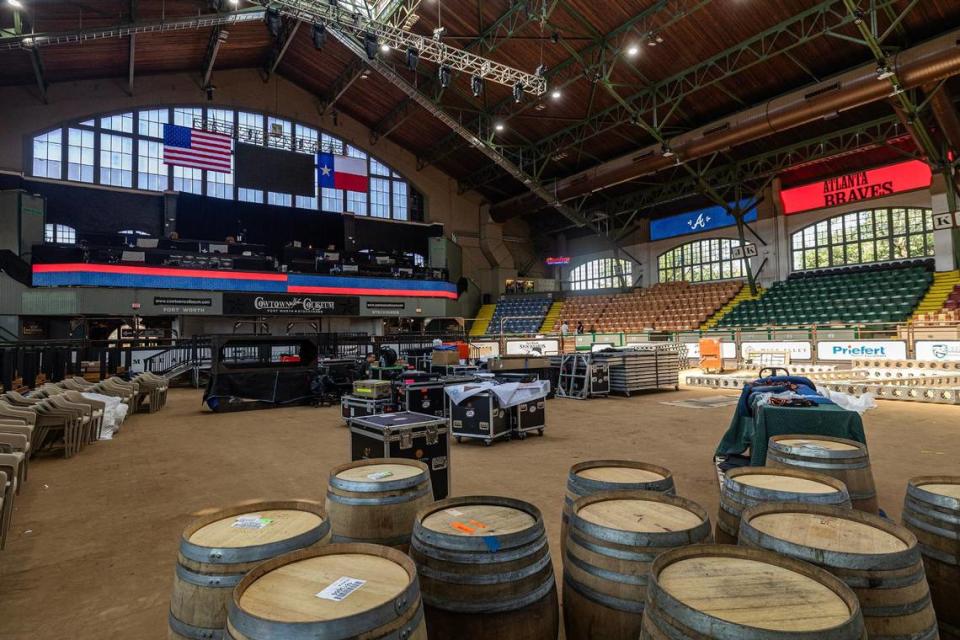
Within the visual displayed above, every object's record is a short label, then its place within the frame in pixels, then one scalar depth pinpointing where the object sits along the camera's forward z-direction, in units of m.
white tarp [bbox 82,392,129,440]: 7.78
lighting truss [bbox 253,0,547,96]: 13.99
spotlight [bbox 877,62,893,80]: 12.82
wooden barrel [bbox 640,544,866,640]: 1.19
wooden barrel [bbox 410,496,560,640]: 1.75
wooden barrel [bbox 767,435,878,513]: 2.72
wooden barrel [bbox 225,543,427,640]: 1.23
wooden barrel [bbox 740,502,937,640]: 1.50
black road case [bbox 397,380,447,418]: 7.49
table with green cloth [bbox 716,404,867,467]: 3.76
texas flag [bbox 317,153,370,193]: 23.17
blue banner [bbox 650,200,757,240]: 25.05
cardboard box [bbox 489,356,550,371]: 10.73
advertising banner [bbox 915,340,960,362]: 11.29
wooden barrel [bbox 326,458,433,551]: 2.34
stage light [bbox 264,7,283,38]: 13.28
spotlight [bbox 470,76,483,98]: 15.99
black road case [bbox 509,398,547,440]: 7.30
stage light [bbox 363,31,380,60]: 14.84
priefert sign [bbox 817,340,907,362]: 12.20
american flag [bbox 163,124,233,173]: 19.36
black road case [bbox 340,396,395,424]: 7.67
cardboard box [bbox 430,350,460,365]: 11.64
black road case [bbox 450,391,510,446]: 6.92
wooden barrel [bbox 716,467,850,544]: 2.18
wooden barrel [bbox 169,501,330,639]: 1.66
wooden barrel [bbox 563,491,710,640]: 1.76
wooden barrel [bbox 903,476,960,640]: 1.95
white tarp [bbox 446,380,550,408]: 7.10
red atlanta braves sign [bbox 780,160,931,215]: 19.44
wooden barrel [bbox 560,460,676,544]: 2.44
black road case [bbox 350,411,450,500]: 4.19
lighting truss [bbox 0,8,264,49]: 14.28
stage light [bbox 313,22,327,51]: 14.36
